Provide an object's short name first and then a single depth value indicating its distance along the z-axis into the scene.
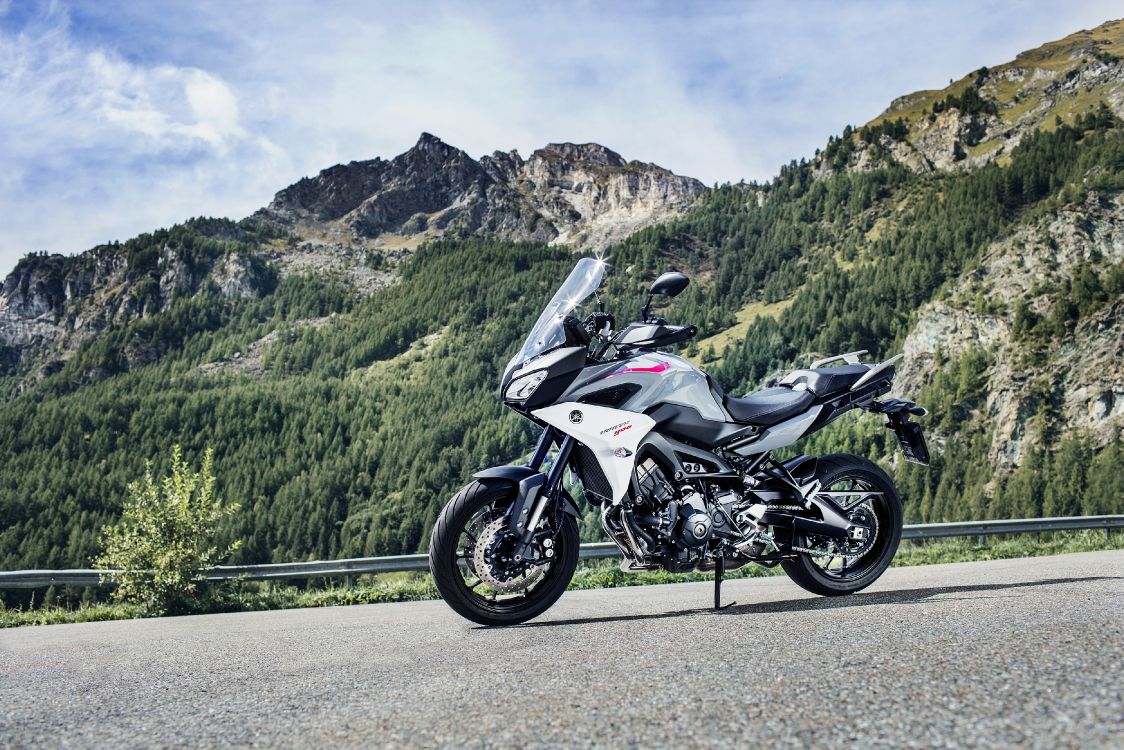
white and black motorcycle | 5.17
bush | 11.43
